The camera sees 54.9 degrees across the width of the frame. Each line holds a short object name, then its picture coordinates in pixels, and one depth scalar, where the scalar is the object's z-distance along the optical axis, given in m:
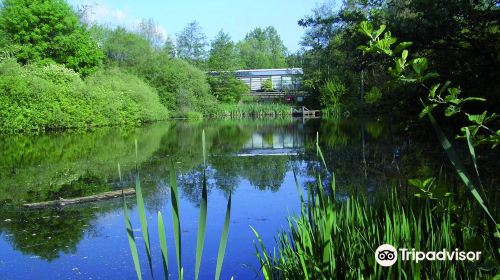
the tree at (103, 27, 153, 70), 35.47
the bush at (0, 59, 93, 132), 21.44
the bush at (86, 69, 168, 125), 25.86
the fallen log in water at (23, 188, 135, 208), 6.98
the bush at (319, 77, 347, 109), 32.19
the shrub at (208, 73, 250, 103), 39.19
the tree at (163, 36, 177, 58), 42.53
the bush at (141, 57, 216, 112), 34.72
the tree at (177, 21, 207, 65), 42.97
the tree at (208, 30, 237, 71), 40.14
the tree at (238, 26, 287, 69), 60.88
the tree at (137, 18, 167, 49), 42.84
